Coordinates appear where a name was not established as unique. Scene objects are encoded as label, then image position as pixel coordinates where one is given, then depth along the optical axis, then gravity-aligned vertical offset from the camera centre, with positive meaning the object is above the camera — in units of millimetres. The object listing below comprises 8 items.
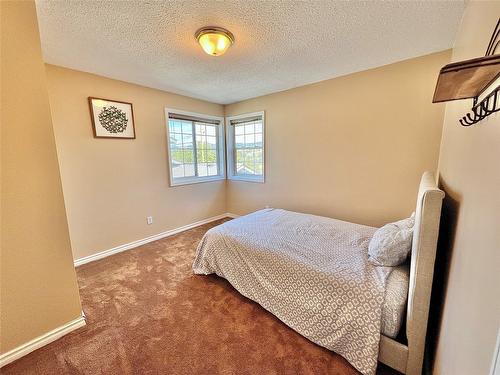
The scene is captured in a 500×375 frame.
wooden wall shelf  544 +235
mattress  1250 -924
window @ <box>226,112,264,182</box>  3805 +178
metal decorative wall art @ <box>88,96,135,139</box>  2590 +511
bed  1148 -913
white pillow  1469 -663
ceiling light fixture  1671 +964
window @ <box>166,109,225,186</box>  3514 +177
